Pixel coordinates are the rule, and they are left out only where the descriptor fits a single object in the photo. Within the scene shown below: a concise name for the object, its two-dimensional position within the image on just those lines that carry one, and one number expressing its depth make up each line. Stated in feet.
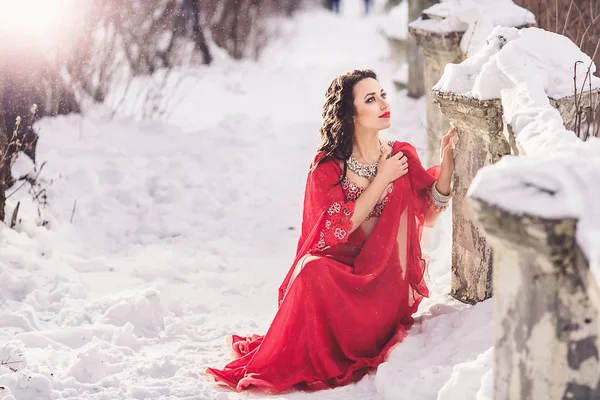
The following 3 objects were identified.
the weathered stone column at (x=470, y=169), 12.12
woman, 12.60
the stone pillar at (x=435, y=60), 19.48
